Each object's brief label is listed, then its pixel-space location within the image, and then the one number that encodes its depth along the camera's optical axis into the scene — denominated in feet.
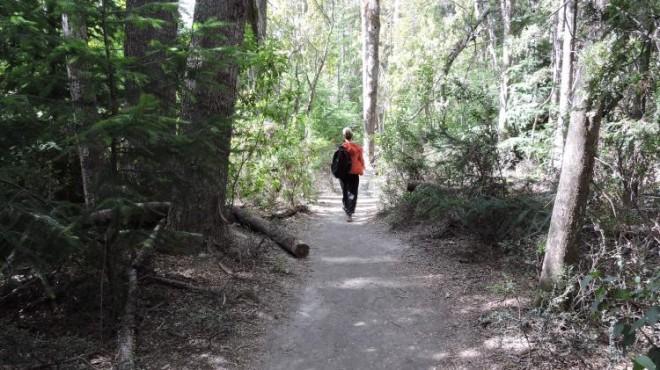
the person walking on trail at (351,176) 33.50
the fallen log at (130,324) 12.16
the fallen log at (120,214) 11.42
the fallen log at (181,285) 16.99
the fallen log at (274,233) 23.95
